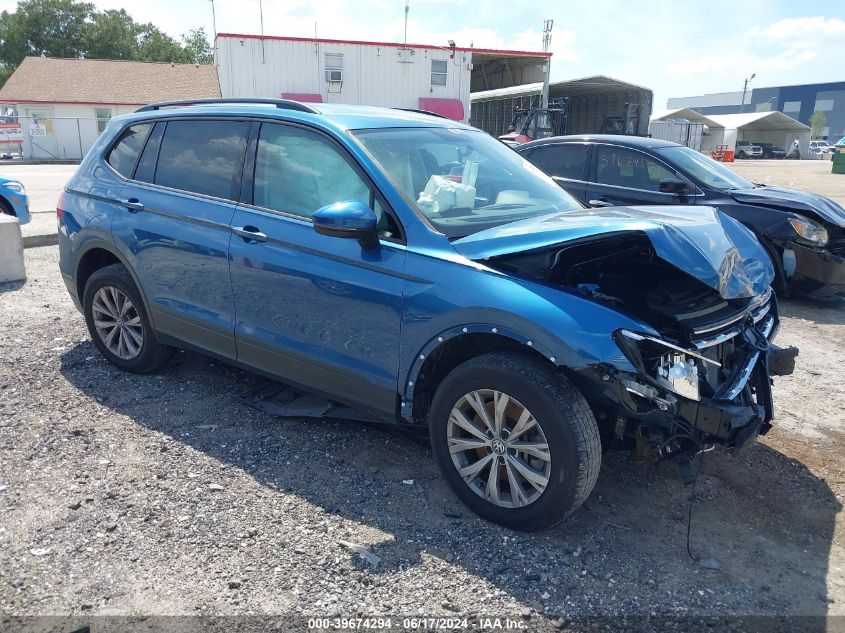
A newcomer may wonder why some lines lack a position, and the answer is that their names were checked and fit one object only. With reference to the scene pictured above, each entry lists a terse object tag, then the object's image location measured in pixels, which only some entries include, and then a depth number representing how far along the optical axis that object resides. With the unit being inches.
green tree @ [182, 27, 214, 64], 2664.9
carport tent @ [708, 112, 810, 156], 2386.8
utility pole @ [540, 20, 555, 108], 911.0
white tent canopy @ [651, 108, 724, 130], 2257.6
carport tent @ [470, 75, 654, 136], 957.2
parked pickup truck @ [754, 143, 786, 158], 2349.9
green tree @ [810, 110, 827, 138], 3657.5
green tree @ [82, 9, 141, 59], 2234.3
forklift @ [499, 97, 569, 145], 834.2
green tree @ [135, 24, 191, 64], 2415.0
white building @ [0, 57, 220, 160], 1425.9
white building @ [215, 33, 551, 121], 840.9
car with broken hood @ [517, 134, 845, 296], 273.7
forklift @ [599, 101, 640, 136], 966.4
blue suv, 113.7
